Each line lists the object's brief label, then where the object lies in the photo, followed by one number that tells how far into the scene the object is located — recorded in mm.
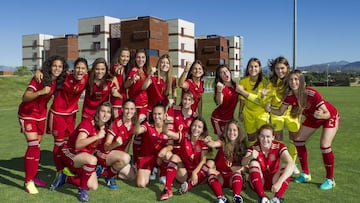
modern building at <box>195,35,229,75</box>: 67562
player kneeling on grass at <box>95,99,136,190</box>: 5352
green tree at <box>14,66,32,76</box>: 48397
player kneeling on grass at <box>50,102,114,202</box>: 4969
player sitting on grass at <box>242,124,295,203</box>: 4676
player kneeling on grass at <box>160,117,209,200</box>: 5219
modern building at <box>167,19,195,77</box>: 59094
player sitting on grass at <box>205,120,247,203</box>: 5113
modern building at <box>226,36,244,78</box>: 79125
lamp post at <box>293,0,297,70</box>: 15375
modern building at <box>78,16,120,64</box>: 57219
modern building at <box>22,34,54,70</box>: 76750
